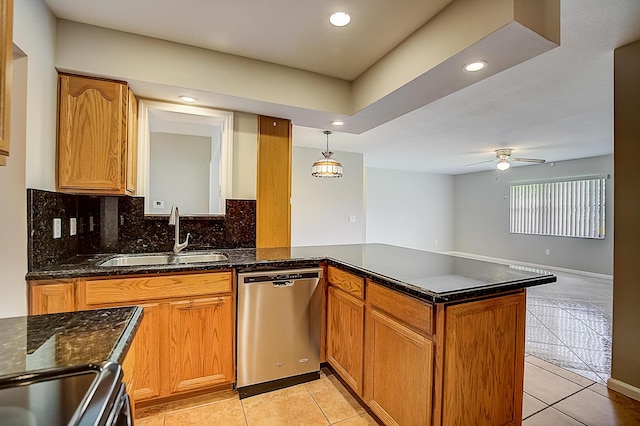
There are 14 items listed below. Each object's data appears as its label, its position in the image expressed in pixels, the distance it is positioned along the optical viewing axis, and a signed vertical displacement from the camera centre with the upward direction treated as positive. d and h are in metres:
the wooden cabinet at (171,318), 1.73 -0.69
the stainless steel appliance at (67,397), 0.63 -0.42
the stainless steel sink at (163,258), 2.29 -0.37
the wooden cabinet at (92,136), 2.00 +0.50
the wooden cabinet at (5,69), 0.91 +0.43
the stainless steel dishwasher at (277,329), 2.08 -0.84
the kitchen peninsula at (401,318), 1.42 -0.57
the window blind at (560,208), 6.00 +0.18
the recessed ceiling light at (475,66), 1.80 +0.91
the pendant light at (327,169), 4.08 +0.61
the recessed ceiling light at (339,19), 1.84 +1.21
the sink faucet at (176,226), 2.43 -0.13
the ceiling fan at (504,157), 5.43 +1.06
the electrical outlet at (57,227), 1.93 -0.12
